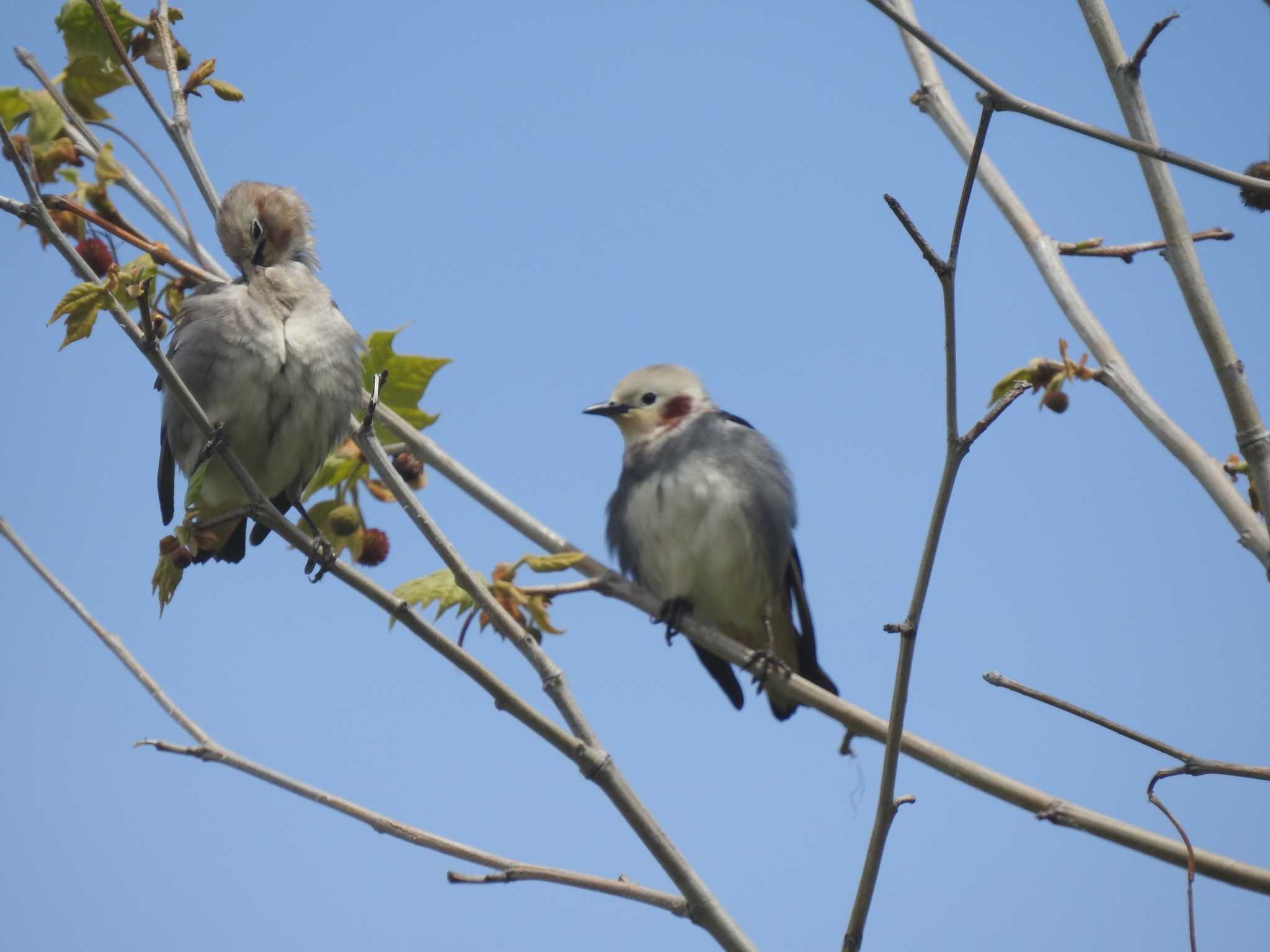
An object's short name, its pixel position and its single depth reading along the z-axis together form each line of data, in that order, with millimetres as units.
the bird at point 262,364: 10227
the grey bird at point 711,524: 12023
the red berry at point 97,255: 8883
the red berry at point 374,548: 10305
